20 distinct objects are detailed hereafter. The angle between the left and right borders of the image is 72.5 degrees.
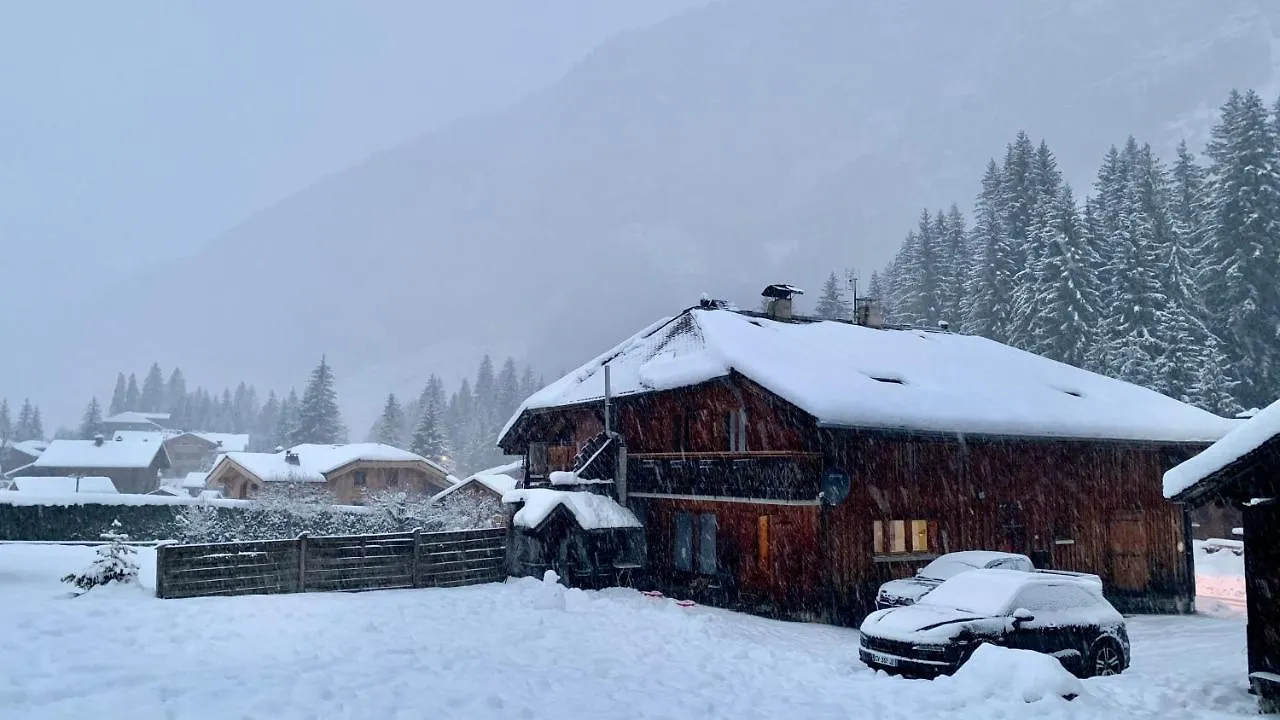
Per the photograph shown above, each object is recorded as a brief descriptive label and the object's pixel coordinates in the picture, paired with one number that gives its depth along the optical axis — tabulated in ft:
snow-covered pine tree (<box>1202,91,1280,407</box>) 138.31
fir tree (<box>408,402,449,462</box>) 277.07
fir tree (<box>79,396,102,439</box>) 426.10
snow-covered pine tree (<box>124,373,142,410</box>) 627.05
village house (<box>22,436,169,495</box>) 291.38
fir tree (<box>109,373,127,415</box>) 632.38
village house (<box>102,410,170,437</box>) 525.34
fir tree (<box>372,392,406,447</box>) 328.29
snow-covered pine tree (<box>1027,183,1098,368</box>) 150.30
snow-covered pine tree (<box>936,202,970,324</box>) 192.24
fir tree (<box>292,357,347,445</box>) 286.66
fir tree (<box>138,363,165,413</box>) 632.38
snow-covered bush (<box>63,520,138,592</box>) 61.05
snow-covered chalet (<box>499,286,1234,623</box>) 67.82
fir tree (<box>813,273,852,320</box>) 235.81
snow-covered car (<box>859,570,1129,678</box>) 43.88
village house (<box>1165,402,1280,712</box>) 37.58
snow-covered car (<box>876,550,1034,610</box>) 58.39
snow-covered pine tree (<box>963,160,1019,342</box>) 171.32
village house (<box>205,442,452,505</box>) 216.13
